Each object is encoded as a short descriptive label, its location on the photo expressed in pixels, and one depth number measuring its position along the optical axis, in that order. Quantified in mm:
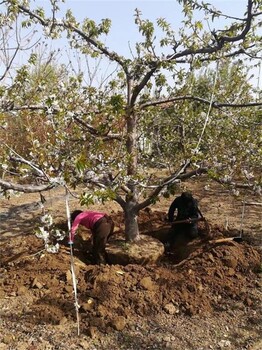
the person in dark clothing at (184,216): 5816
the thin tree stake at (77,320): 3507
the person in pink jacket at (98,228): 5250
